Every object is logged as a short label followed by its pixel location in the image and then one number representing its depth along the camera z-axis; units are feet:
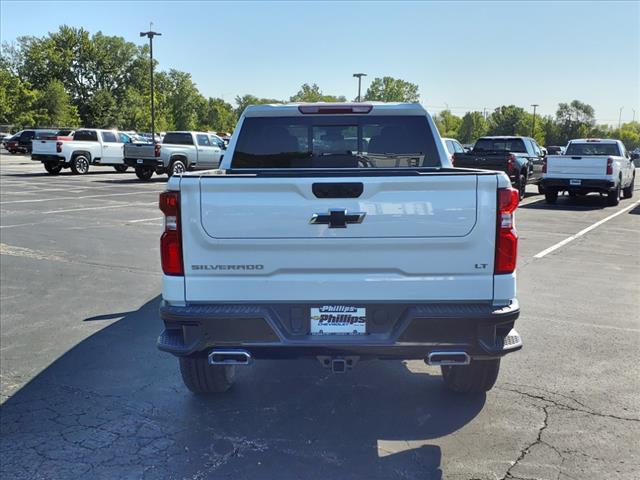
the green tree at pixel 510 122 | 394.93
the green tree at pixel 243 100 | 442.91
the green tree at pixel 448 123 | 446.44
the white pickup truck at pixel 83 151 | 90.02
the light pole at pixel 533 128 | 327.06
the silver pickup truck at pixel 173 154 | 82.64
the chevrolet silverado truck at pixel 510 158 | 59.37
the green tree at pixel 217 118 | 399.98
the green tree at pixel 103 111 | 293.43
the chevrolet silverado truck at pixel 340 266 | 10.61
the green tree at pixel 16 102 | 231.91
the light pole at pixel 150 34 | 128.98
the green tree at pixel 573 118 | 394.73
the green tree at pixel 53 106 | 254.88
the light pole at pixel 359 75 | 195.83
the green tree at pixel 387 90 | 362.12
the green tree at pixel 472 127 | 426.51
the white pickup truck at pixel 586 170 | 57.16
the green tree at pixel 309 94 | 358.43
